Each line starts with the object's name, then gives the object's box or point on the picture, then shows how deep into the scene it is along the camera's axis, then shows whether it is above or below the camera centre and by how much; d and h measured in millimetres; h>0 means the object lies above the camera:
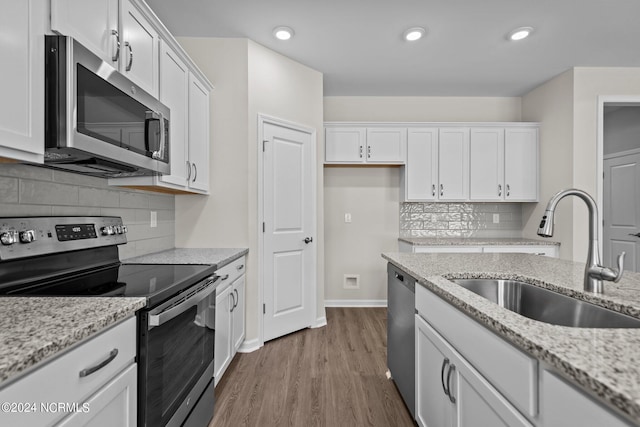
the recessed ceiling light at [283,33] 2588 +1538
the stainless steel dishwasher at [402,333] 1694 -727
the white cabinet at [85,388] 645 -429
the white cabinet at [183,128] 1896 +631
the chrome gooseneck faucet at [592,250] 1056 -130
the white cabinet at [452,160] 3703 +644
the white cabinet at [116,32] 1165 +807
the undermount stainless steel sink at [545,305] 998 -357
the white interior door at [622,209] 3873 +68
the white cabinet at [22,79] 942 +430
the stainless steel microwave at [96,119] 1094 +399
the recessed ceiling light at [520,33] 2615 +1558
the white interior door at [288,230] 2836 -161
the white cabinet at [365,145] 3686 +821
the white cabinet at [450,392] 879 -630
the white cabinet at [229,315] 1958 -723
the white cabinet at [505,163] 3707 +610
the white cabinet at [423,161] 3703 +631
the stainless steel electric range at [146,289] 1126 -303
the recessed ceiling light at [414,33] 2601 +1542
